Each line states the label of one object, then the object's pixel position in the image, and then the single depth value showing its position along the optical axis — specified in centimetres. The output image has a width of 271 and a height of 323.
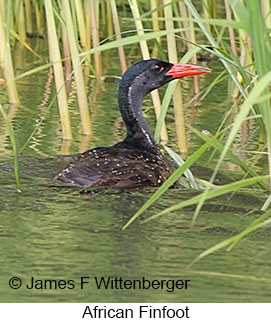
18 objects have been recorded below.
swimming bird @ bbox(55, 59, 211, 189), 1341
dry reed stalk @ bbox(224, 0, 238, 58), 1833
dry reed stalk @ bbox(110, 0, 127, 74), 1658
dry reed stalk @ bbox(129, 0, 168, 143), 1437
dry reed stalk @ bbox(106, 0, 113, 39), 2372
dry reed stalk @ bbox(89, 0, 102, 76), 1905
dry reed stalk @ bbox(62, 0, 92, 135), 1493
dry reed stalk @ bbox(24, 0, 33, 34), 2385
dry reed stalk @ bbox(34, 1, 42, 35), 2467
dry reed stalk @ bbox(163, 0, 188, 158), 1526
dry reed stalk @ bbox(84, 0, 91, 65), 2066
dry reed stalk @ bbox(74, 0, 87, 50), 1972
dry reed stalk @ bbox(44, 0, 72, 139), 1497
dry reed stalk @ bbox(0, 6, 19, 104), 1643
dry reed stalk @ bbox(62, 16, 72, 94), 1903
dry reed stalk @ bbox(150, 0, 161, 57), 1656
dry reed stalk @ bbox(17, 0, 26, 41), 2336
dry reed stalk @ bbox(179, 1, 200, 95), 1692
